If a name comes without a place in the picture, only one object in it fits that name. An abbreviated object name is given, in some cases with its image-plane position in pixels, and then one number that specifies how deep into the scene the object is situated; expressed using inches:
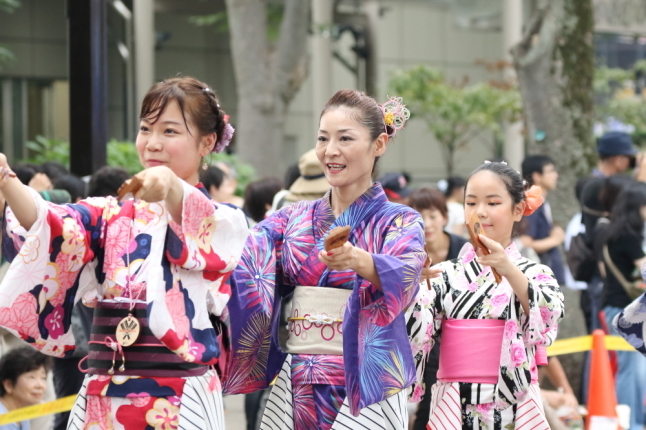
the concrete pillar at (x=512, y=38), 1605.6
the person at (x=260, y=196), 482.3
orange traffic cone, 426.9
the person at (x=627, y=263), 461.4
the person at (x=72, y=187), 398.0
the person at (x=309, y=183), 434.9
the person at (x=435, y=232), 393.0
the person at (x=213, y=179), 498.6
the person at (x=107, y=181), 366.0
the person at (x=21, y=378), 350.3
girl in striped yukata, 275.4
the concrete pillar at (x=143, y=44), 1343.5
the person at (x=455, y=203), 576.4
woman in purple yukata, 237.5
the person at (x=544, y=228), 582.9
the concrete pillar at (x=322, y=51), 1331.2
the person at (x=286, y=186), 448.1
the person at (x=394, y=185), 479.8
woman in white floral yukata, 210.2
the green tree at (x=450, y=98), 1589.6
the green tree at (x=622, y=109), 1716.3
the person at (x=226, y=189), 515.5
